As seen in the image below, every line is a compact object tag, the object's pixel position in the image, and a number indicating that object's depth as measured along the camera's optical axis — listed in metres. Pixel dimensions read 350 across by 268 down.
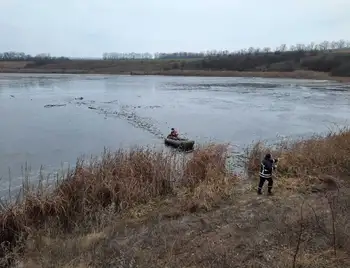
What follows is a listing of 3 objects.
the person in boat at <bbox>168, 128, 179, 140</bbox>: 19.73
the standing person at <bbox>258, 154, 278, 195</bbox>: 10.62
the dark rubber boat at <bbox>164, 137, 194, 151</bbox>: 17.89
